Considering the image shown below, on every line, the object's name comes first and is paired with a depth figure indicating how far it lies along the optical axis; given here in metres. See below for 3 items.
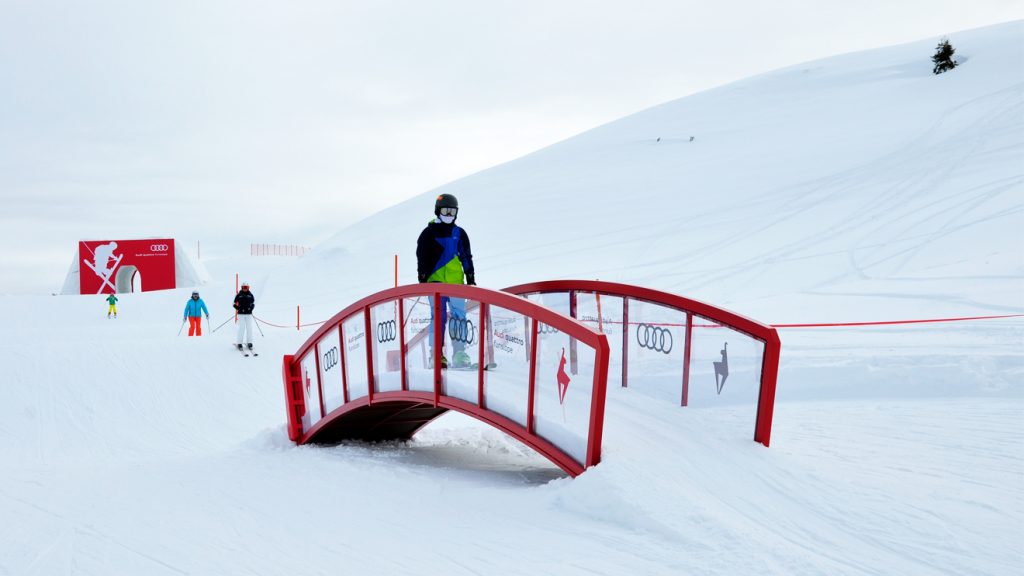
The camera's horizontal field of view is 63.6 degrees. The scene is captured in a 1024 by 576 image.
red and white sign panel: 37.44
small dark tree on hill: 36.31
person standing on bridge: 8.34
